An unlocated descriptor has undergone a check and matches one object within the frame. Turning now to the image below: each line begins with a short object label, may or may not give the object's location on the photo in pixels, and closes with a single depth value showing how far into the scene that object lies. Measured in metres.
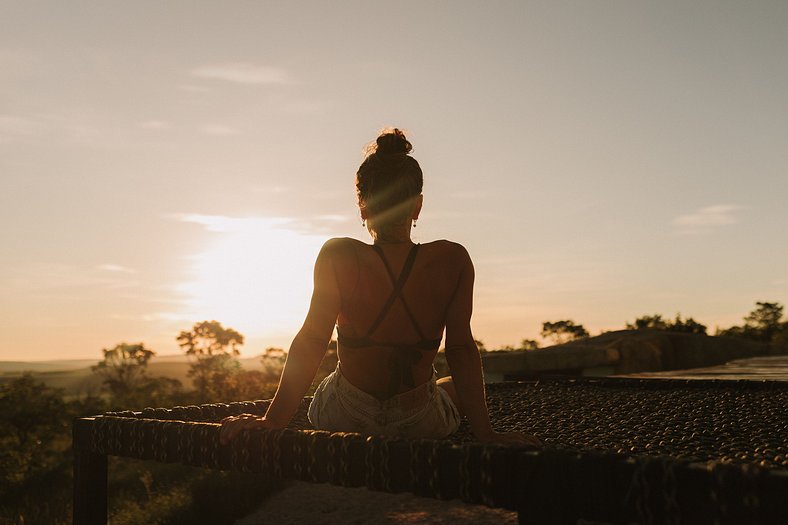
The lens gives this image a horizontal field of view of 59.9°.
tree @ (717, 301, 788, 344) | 16.78
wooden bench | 1.71
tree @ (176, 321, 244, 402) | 24.76
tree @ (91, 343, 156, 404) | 35.88
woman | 2.86
